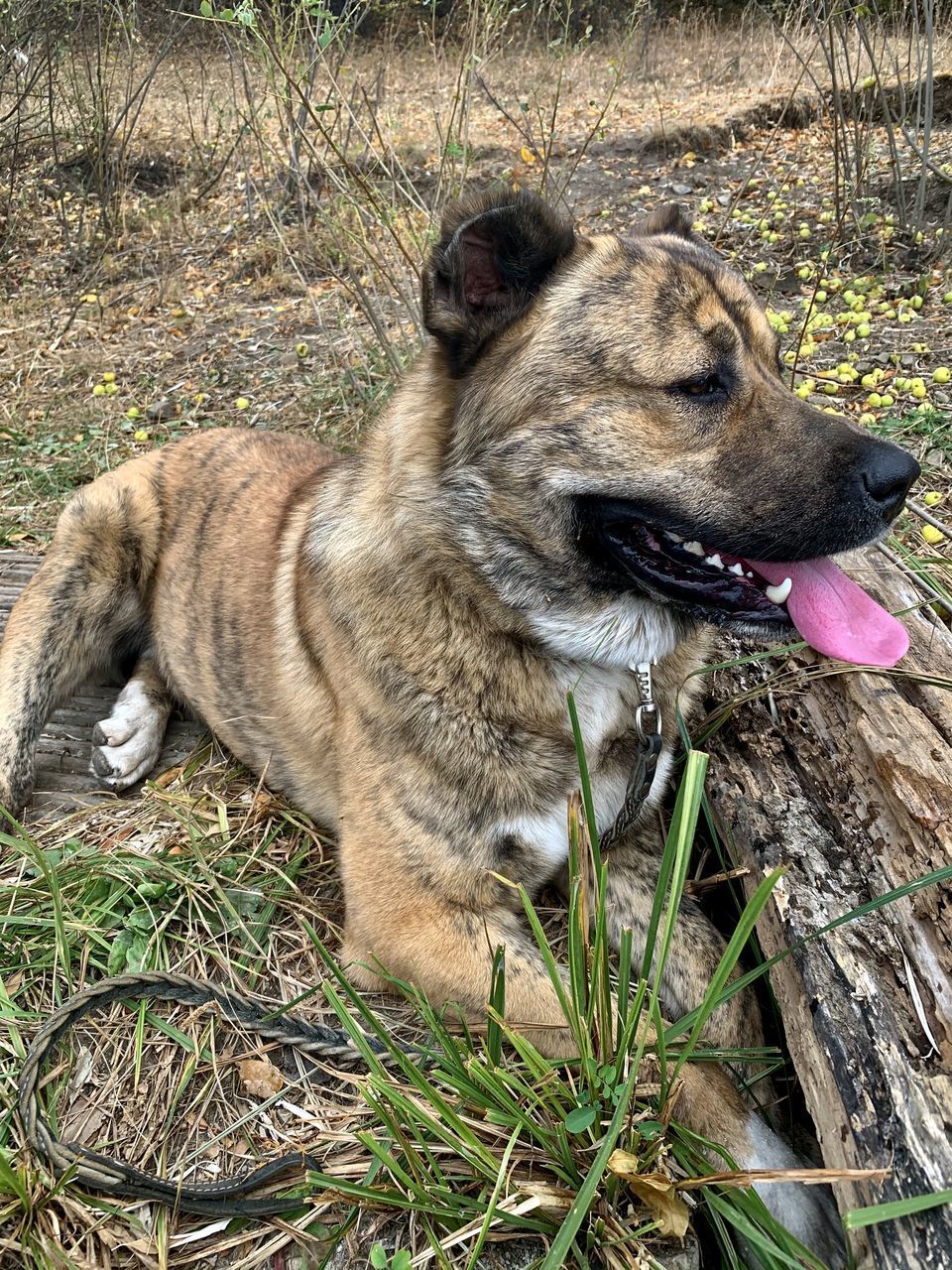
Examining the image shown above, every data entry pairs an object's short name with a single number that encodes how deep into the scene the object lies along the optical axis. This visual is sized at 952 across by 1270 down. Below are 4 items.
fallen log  0.40
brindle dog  0.55
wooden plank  0.80
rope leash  0.49
